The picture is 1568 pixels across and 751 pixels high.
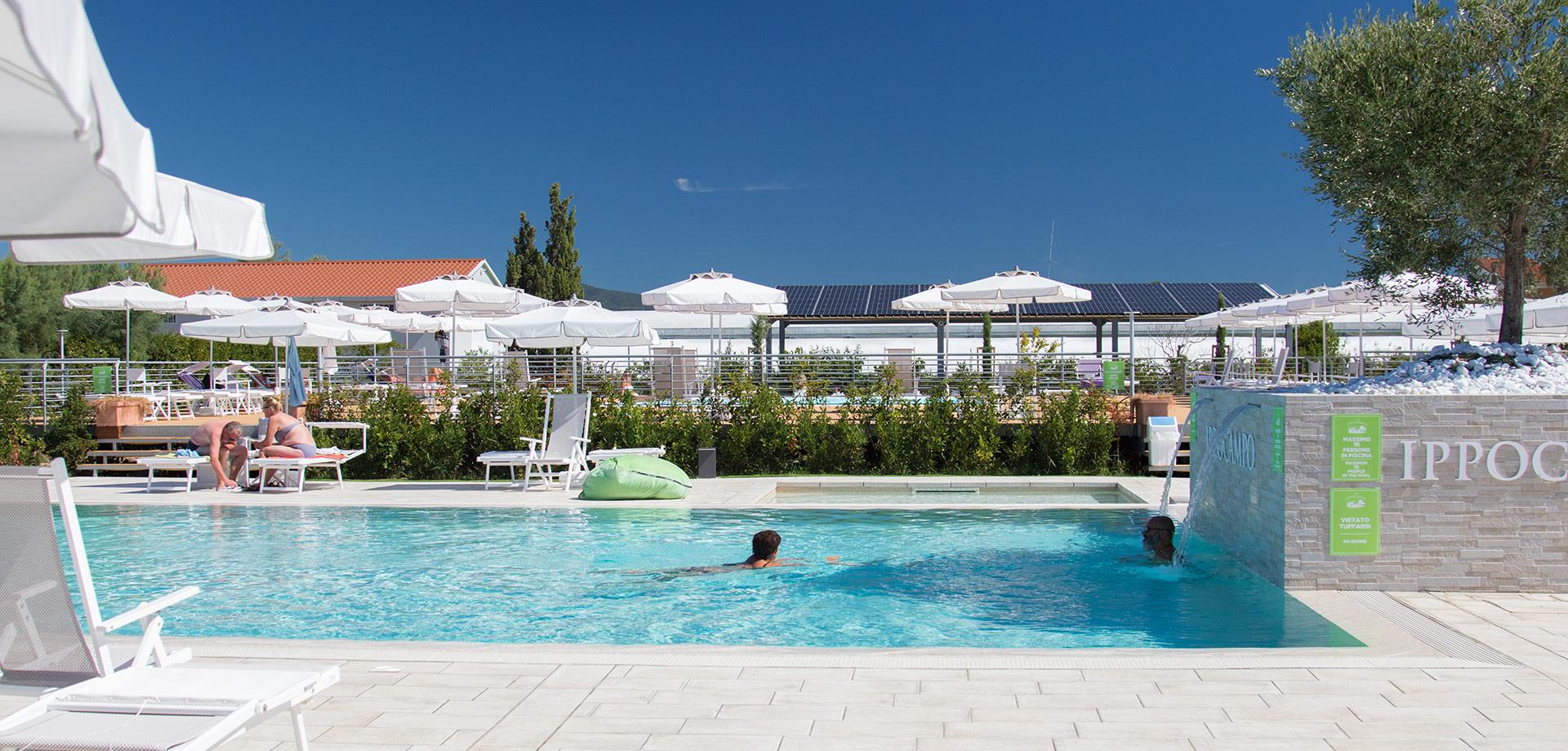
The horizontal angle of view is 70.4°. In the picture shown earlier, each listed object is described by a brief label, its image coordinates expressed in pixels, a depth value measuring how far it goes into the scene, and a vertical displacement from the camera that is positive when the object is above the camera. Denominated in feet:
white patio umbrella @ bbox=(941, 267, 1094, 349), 62.39 +4.88
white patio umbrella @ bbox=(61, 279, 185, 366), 62.95 +4.62
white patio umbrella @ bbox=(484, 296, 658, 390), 51.67 +2.35
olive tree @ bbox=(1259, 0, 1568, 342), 21.70 +4.83
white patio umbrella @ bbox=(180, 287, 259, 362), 68.23 +4.70
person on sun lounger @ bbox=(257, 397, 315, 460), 40.37 -2.19
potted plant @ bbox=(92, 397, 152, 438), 47.50 -1.47
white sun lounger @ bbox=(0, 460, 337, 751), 10.18 -2.90
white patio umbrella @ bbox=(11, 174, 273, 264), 12.63 +1.82
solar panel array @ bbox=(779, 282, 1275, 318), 105.19 +7.68
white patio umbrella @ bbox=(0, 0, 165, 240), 7.23 +2.09
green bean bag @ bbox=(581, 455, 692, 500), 36.83 -3.43
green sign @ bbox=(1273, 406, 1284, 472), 21.20 -1.25
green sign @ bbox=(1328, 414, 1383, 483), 20.83 -1.38
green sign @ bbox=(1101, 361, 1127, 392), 48.01 +0.08
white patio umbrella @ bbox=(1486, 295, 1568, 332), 44.25 +2.46
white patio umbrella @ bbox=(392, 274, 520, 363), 60.23 +4.51
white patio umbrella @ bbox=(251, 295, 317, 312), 62.59 +4.34
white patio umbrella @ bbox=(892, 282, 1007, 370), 69.41 +4.70
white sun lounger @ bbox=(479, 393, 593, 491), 40.68 -2.36
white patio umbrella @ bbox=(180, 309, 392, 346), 54.13 +2.57
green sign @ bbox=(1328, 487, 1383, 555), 20.86 -2.72
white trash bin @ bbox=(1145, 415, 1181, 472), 42.42 -2.50
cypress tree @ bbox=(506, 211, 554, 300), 99.04 +10.06
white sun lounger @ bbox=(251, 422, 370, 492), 39.52 -3.13
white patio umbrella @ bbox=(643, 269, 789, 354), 56.18 +4.12
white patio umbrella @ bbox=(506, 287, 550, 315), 65.26 +4.47
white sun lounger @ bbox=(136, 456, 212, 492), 40.19 -3.06
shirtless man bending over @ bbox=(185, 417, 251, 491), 41.37 -2.48
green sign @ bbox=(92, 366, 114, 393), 53.01 +0.04
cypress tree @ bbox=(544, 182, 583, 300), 99.35 +11.90
